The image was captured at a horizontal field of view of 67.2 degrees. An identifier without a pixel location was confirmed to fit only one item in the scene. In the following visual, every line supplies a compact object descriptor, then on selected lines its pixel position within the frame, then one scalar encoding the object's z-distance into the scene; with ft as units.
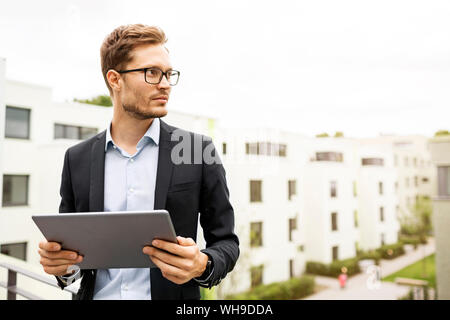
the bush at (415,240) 51.54
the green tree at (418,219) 48.11
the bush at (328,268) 37.27
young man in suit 2.44
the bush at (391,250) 46.26
